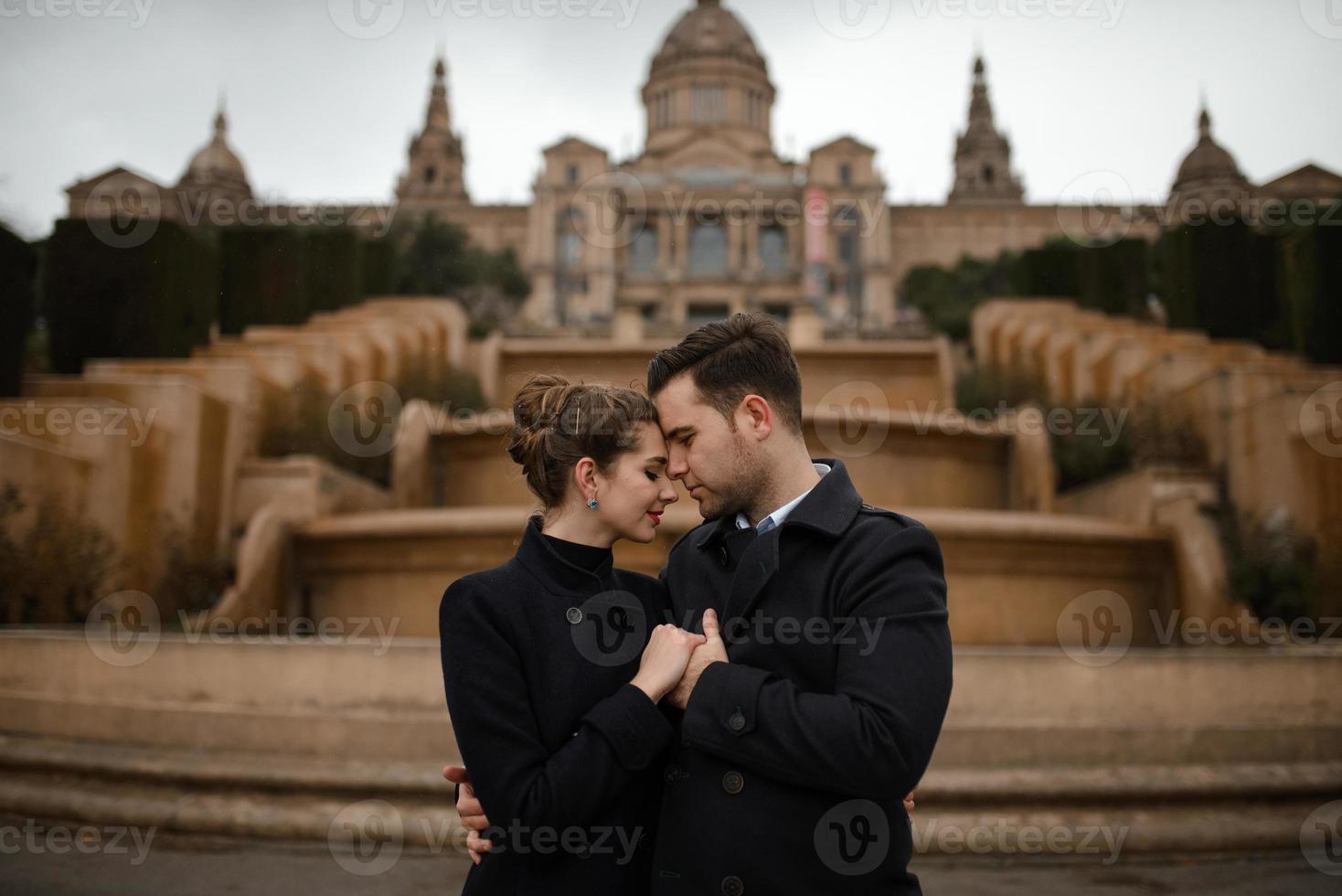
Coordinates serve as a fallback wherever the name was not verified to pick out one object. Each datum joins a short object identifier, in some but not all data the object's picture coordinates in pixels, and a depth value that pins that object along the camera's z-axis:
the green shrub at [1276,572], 7.45
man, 1.83
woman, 1.95
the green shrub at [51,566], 6.74
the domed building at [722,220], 59.78
